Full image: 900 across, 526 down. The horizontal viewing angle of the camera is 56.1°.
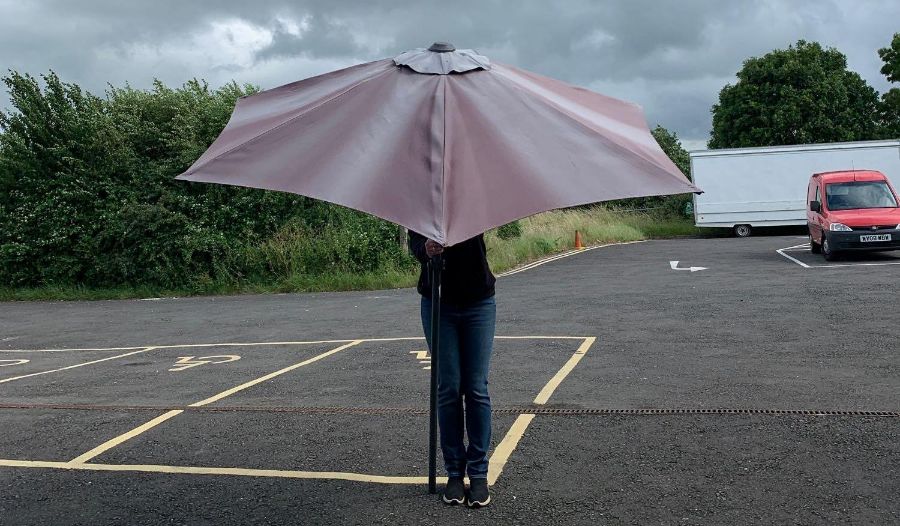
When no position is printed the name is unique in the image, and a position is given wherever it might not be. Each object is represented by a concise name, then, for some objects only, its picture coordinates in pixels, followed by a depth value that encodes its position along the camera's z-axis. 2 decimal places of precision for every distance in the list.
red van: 18.08
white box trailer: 29.91
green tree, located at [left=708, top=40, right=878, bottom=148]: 44.47
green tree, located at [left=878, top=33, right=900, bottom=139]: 44.72
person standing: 4.36
